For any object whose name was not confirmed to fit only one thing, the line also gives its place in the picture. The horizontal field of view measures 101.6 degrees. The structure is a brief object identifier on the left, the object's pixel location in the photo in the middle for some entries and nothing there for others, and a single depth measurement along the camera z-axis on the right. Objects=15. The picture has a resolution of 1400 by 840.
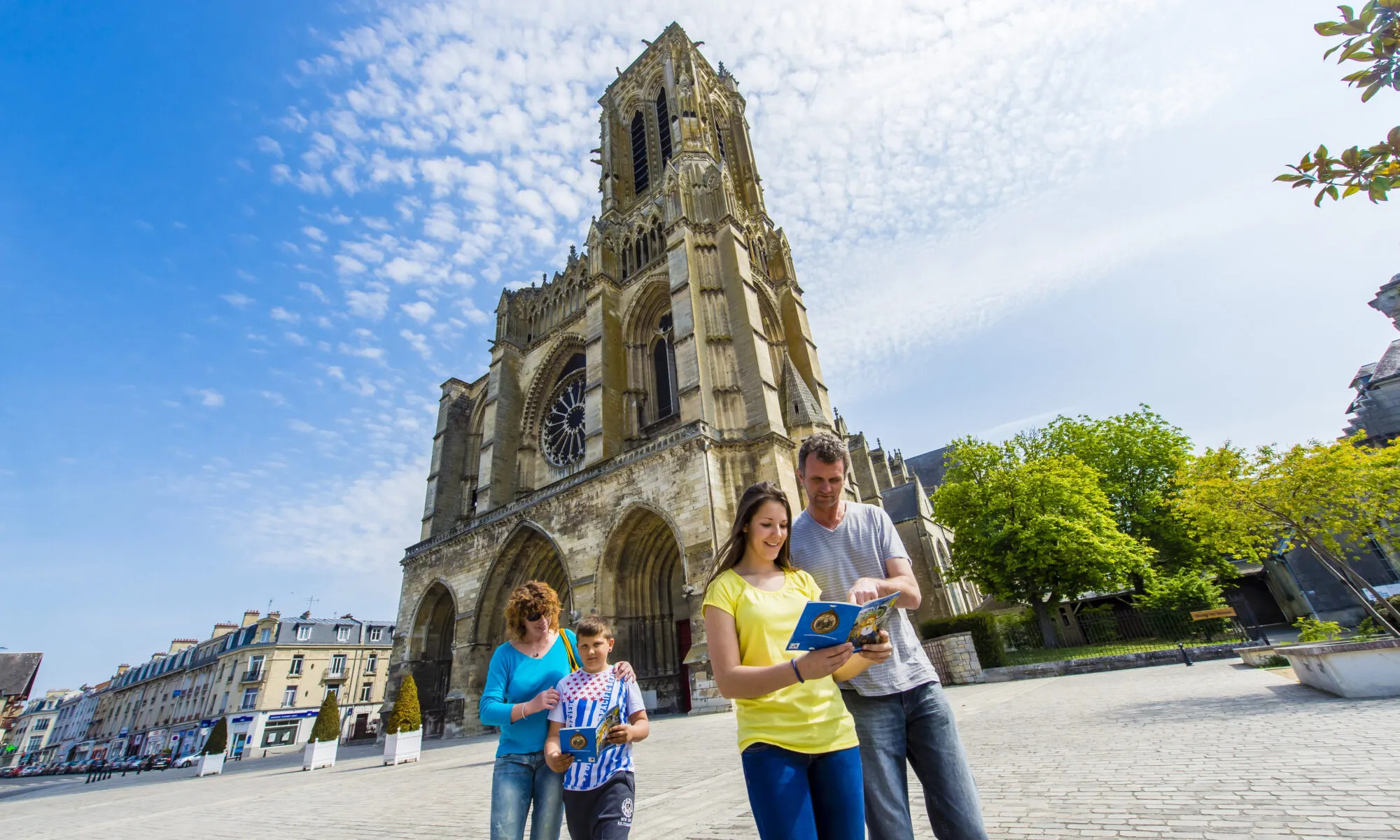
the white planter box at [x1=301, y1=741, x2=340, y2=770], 12.43
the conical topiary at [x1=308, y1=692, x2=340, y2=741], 13.29
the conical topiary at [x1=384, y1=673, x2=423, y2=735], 11.66
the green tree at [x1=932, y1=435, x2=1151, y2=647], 15.82
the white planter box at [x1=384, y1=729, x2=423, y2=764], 11.07
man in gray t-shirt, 1.77
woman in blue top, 2.39
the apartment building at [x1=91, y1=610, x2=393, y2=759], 31.05
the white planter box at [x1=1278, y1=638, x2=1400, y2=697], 5.59
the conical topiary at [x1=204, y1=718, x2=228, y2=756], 15.00
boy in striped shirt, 2.23
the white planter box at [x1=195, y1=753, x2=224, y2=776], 14.68
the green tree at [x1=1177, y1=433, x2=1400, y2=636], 8.29
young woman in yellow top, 1.51
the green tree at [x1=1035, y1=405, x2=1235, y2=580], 19.19
